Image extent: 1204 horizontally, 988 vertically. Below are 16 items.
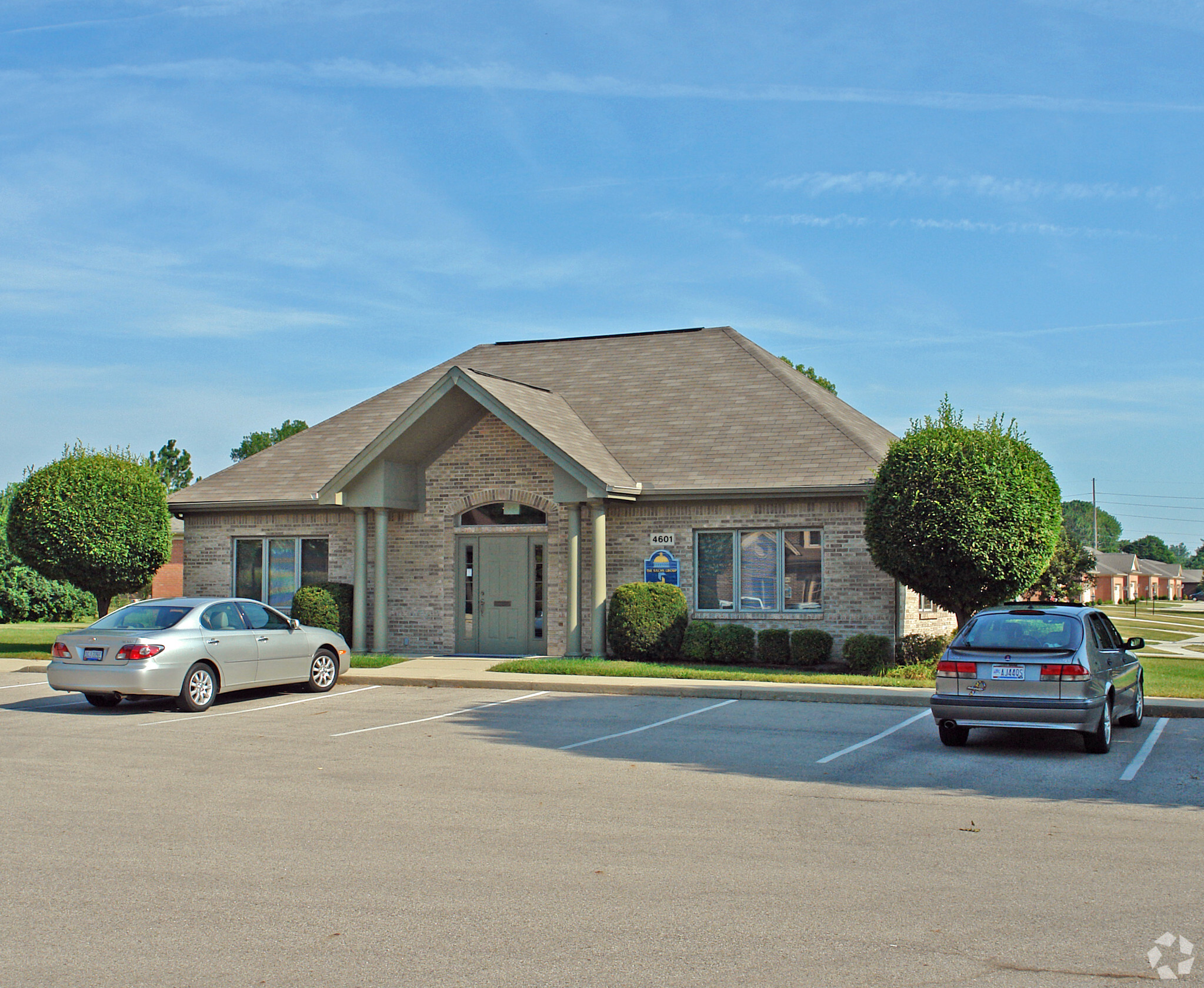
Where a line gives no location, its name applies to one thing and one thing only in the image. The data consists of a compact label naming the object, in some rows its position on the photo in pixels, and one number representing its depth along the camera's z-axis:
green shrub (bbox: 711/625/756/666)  21.23
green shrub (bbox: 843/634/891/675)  20.22
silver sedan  14.55
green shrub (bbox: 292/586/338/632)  22.42
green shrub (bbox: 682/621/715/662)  21.34
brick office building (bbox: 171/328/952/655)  21.53
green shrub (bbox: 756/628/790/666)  21.09
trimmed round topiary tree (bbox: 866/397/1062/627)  18.69
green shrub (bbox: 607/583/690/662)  21.11
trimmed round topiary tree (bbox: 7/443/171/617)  23.64
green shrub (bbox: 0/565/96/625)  37.72
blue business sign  22.27
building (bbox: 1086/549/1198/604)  112.94
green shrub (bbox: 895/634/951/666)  20.42
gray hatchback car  11.58
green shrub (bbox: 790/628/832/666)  20.80
